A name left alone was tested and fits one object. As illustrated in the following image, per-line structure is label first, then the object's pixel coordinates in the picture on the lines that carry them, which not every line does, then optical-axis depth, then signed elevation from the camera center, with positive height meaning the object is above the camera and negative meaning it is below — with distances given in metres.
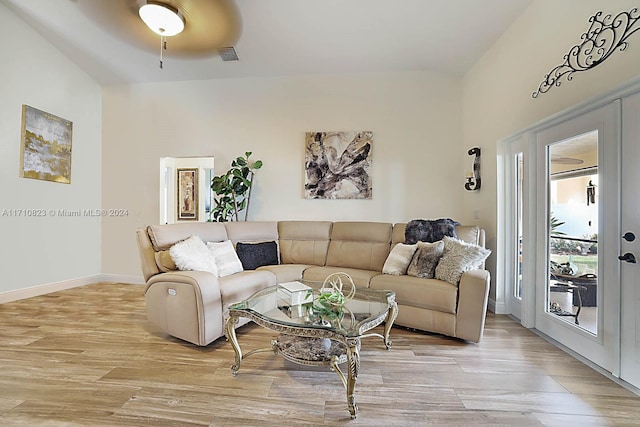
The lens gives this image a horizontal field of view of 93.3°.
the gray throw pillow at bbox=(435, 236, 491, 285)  2.78 -0.41
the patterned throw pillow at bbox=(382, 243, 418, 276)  3.20 -0.47
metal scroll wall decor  1.94 +1.24
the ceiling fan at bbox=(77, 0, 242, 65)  3.22 +2.21
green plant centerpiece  2.04 -0.62
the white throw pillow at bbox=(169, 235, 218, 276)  2.79 -0.39
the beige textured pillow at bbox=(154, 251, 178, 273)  2.84 -0.45
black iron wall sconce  3.88 +0.56
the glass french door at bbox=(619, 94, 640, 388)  1.95 -0.17
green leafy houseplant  4.25 +0.38
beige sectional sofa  2.55 -0.65
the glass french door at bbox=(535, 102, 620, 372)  2.13 -0.14
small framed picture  6.53 +0.45
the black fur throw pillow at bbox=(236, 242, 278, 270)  3.63 -0.48
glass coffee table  1.75 -0.69
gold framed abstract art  3.99 +0.95
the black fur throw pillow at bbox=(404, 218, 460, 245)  3.32 -0.16
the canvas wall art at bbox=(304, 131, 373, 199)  4.40 +0.75
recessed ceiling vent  3.91 +2.14
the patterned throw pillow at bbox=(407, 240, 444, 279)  2.99 -0.45
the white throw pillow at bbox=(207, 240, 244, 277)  3.18 -0.46
